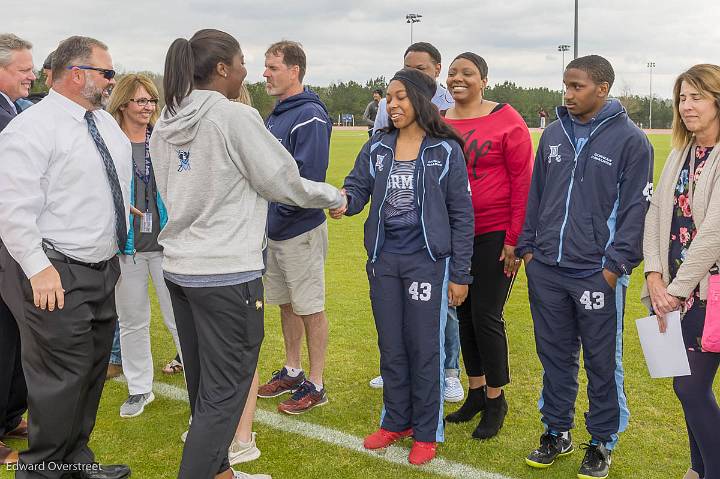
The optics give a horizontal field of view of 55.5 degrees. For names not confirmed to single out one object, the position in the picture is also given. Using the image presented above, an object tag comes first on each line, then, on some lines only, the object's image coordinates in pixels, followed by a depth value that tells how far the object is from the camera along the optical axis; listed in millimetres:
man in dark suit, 3975
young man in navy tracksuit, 3574
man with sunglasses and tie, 3133
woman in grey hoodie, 3029
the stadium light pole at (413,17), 68312
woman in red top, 4219
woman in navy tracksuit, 3846
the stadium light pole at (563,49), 86938
